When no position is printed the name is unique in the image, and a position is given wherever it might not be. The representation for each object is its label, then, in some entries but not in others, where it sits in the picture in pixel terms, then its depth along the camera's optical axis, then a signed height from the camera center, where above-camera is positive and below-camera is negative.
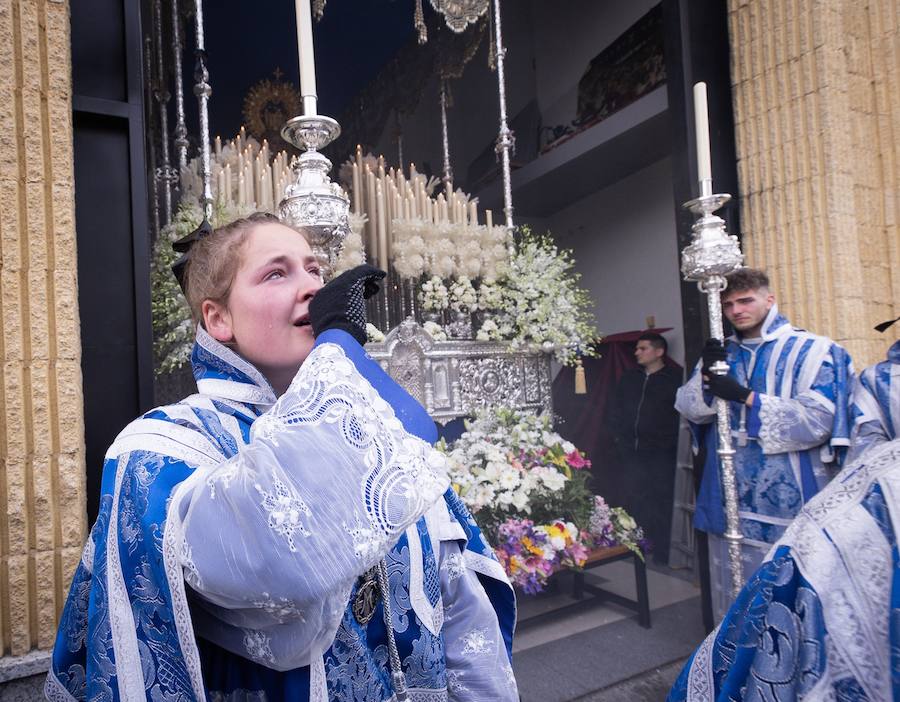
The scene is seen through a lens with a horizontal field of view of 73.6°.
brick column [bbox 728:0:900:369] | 3.32 +1.13
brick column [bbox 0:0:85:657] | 1.75 +0.16
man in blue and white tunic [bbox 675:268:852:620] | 2.69 -0.27
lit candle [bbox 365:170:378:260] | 3.42 +0.94
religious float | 2.92 +0.28
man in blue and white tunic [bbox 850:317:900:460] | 2.36 -0.22
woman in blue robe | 0.71 -0.19
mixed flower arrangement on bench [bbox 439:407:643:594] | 2.92 -0.66
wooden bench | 3.25 -1.31
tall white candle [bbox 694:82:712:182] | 2.15 +0.83
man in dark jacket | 4.66 -0.61
